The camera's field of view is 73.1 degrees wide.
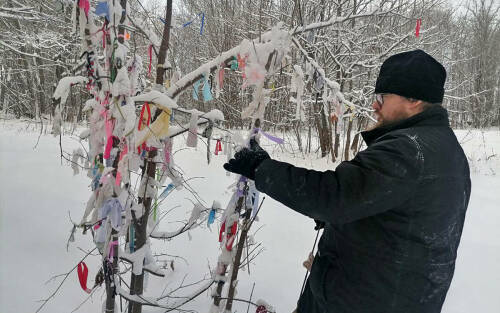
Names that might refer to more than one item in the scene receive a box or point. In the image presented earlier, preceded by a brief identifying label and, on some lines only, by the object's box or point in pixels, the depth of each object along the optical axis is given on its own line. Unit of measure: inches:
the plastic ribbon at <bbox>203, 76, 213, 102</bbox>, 59.8
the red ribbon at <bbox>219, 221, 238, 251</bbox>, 69.6
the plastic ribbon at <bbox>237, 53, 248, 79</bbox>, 58.5
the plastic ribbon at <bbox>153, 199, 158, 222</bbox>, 75.7
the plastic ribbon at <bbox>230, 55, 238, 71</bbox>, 61.3
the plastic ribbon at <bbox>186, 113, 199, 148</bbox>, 56.1
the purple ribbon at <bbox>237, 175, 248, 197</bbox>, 66.4
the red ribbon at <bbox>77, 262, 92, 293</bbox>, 56.1
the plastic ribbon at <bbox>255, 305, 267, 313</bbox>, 71.5
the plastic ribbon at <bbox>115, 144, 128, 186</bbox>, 50.3
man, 38.9
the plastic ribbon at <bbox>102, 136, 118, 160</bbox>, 50.6
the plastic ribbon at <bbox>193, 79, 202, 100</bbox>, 63.0
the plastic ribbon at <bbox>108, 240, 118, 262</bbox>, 58.7
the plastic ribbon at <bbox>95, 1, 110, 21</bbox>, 48.5
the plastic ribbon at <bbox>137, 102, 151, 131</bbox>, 52.9
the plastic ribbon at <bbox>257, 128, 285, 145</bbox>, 60.6
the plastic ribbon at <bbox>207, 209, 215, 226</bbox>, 70.8
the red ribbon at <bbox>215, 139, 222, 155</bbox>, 65.1
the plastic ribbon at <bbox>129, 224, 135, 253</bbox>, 69.1
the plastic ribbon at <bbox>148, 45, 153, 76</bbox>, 68.6
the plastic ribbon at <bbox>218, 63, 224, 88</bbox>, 62.6
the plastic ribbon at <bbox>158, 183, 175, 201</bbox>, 71.1
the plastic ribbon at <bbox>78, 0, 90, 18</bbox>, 50.9
